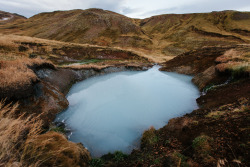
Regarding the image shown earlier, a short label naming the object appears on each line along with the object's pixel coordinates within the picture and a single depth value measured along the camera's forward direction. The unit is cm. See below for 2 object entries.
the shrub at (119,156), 521
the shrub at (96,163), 464
